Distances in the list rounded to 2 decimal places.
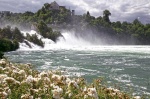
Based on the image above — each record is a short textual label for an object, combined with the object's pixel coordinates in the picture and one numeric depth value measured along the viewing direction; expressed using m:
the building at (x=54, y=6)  155.90
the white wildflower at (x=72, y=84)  7.71
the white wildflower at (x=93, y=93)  6.88
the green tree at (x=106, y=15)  161.52
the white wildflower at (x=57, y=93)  6.74
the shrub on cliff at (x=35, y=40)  70.50
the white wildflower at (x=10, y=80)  7.69
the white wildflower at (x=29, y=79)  7.83
